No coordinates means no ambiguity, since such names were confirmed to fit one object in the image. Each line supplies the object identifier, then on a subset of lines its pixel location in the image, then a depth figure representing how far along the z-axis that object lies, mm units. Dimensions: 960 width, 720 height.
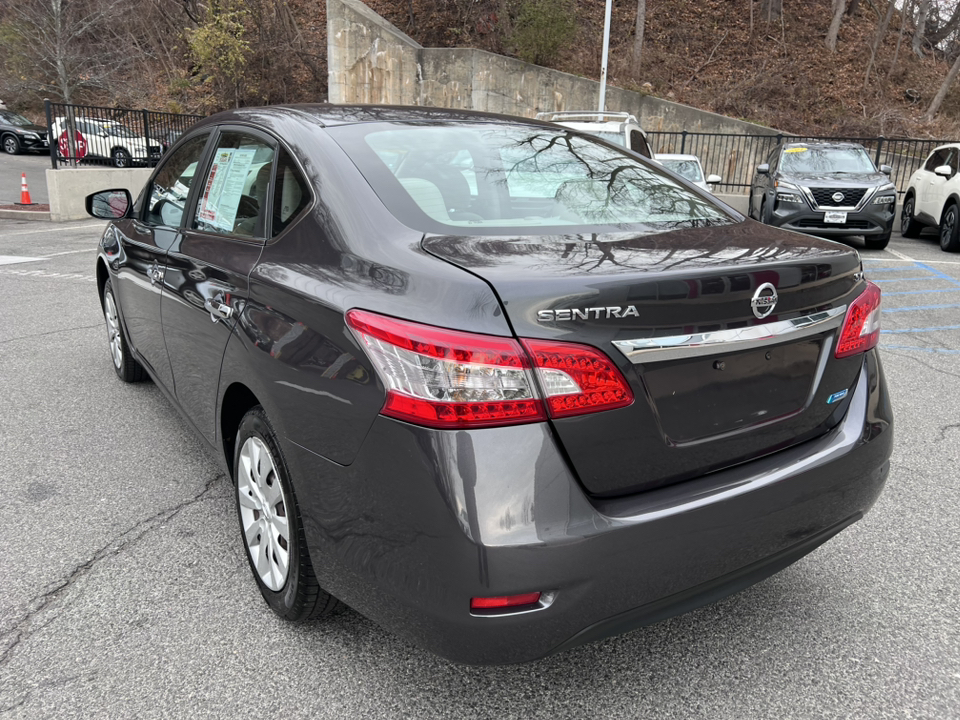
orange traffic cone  15984
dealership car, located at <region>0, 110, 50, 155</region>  28203
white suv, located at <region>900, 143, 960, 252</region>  12492
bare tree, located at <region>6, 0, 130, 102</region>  22750
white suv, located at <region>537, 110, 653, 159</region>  10281
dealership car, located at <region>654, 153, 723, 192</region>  12344
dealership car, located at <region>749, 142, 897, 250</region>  12188
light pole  17766
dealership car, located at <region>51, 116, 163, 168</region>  15570
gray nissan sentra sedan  1750
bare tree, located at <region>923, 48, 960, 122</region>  22531
